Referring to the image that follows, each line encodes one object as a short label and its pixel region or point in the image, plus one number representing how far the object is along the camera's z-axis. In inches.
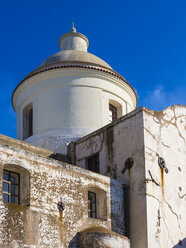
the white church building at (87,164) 491.8
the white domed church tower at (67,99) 717.3
